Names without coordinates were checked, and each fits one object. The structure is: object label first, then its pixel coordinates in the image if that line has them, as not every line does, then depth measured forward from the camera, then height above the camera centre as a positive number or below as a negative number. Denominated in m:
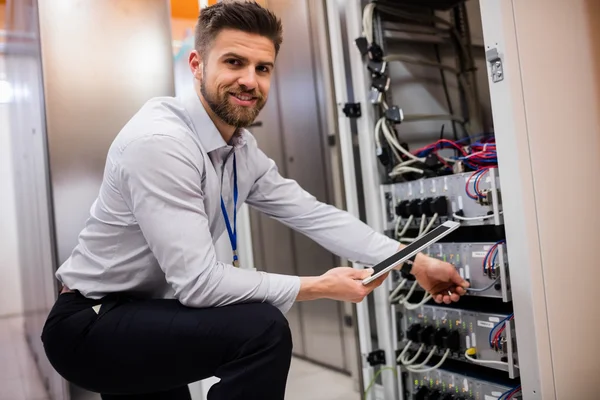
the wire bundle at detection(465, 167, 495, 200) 1.50 +0.05
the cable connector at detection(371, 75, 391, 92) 1.91 +0.47
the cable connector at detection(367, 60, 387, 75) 1.91 +0.53
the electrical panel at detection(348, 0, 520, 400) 1.51 +0.01
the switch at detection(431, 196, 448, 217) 1.64 +0.00
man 1.05 -0.08
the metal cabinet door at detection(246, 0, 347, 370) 2.12 +0.25
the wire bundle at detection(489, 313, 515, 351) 1.46 -0.39
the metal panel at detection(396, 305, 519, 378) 1.45 -0.39
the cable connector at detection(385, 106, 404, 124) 1.86 +0.34
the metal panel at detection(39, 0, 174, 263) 1.74 +0.56
